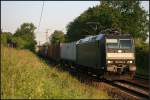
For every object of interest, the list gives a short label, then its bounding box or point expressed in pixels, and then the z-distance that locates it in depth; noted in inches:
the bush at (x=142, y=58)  1337.4
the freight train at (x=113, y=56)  781.3
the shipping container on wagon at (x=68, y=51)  1267.6
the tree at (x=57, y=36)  3949.1
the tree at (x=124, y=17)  2344.2
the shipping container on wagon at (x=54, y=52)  1869.1
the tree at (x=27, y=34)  3357.3
